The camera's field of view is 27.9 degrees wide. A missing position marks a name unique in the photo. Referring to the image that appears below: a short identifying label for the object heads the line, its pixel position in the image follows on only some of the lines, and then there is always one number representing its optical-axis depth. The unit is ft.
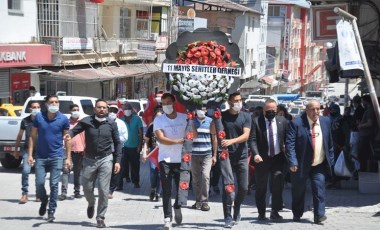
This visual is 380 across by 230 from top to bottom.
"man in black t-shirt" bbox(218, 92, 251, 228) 35.17
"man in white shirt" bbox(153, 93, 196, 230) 34.53
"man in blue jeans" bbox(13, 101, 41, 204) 42.09
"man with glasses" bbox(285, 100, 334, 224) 36.86
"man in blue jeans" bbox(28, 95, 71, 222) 36.58
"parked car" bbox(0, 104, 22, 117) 68.26
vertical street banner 39.68
